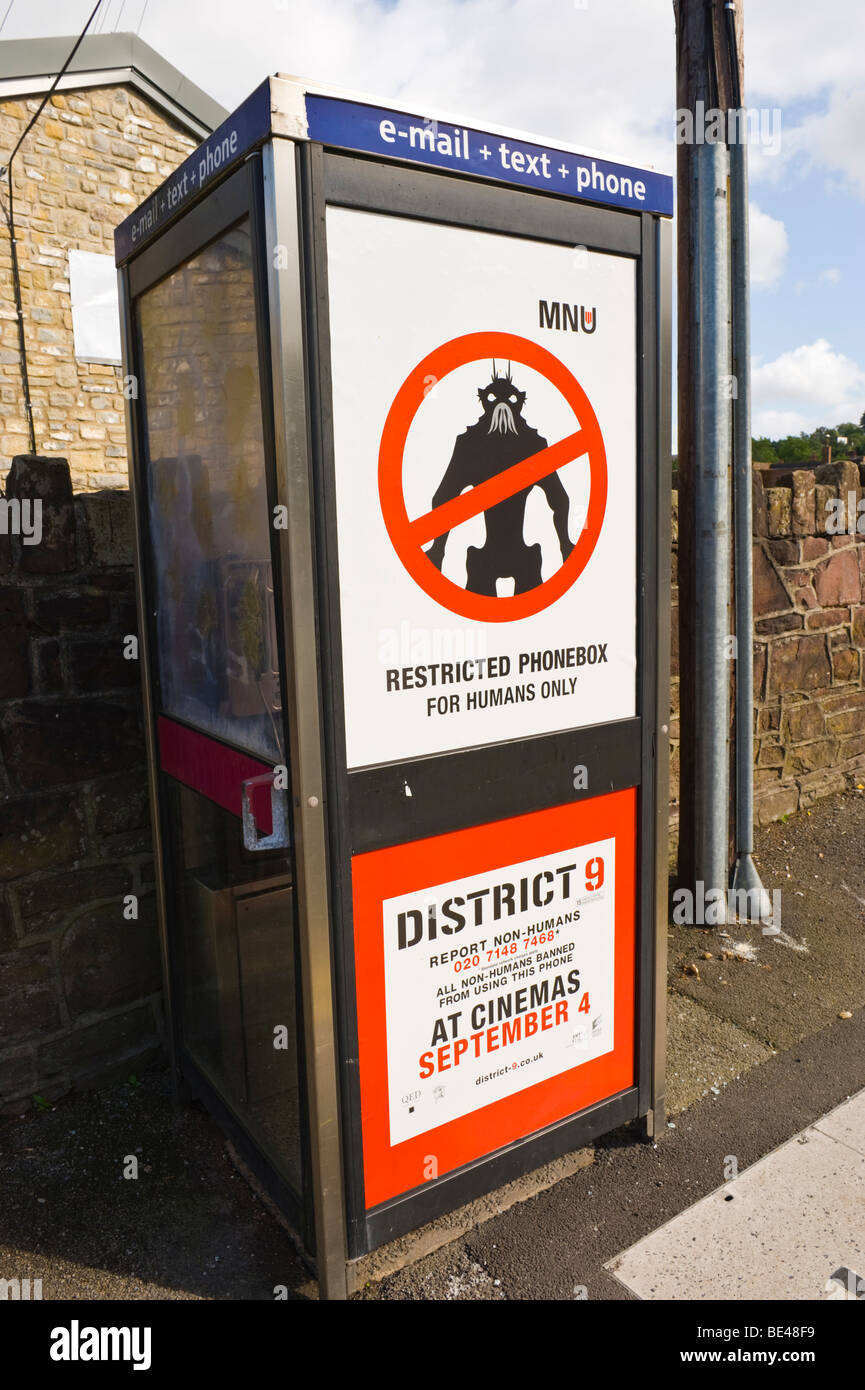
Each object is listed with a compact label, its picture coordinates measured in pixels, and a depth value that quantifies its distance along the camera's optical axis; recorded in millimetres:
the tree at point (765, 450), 59259
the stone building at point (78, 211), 9562
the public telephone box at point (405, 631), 2055
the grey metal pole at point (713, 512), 4086
